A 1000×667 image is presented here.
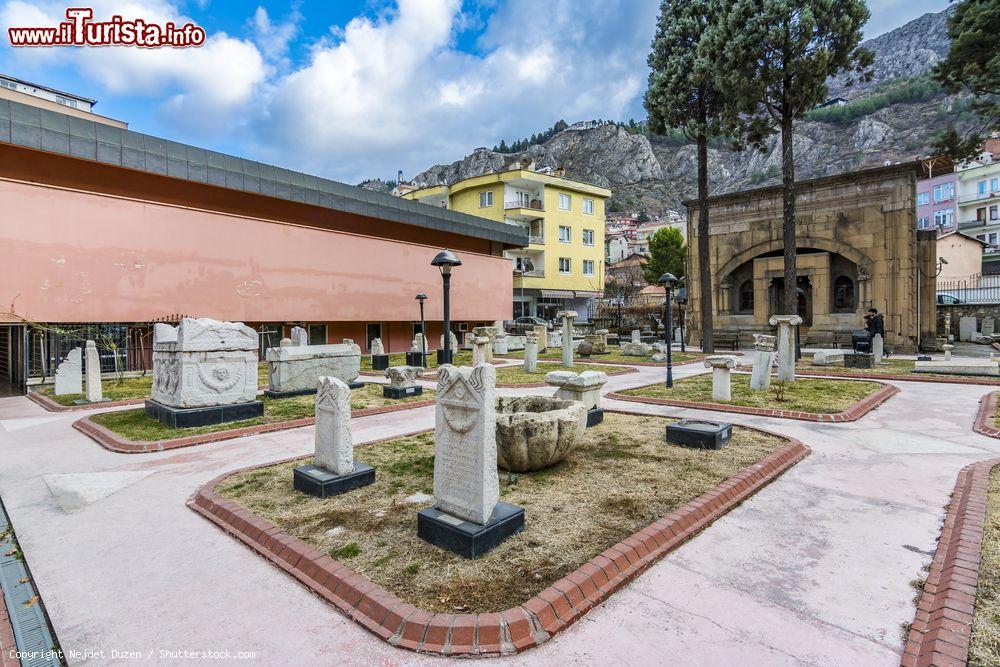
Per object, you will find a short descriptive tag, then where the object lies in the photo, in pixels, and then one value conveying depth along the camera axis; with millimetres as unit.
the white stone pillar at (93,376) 11344
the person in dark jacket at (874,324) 18047
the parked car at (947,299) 30464
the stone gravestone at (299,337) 16806
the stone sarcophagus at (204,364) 8734
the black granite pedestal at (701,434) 6465
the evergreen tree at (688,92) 19859
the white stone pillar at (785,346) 11886
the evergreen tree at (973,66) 14242
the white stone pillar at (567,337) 16734
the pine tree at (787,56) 16484
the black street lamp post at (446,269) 9266
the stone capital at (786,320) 11656
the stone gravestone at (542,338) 24169
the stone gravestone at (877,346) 17031
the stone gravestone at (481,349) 14586
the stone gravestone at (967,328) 25172
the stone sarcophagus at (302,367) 11719
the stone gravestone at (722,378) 10250
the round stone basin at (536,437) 5410
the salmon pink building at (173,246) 14484
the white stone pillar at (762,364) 11383
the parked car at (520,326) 33312
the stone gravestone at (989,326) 25458
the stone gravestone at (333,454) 5079
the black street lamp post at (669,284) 12312
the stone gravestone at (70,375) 12750
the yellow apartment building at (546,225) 41281
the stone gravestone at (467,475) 3740
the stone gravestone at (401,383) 11484
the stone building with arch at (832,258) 21688
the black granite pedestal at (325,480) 4980
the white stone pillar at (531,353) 15867
